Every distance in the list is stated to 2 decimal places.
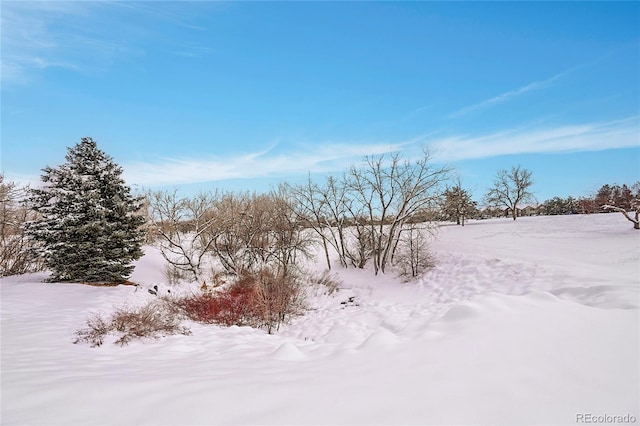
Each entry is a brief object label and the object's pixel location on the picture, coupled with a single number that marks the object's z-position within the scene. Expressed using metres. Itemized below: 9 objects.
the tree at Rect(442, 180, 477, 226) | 35.44
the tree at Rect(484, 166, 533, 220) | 37.00
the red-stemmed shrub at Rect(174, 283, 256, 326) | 10.26
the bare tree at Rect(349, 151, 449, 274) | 18.00
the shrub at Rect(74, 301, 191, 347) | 6.14
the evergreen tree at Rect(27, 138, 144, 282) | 13.70
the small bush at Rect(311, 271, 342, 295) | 16.62
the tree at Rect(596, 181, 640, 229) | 26.61
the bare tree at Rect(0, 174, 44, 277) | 15.88
